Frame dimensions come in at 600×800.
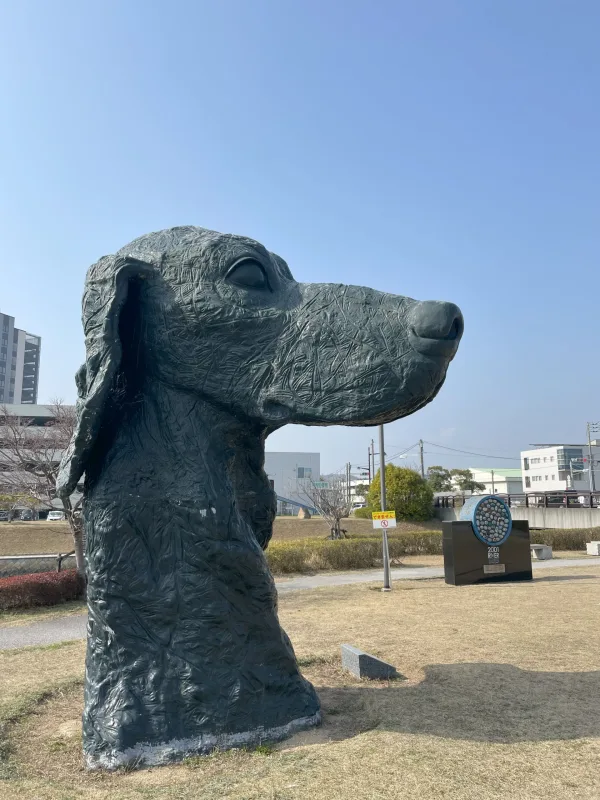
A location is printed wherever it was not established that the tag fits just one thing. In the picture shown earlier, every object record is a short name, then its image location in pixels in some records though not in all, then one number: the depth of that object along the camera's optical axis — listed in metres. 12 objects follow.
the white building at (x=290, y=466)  73.62
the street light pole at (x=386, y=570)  14.13
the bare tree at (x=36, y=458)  14.89
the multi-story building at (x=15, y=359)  88.00
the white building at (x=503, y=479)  89.38
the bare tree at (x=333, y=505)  26.70
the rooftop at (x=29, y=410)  48.46
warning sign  13.67
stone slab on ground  5.50
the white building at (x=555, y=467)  72.12
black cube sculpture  14.95
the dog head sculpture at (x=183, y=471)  3.36
